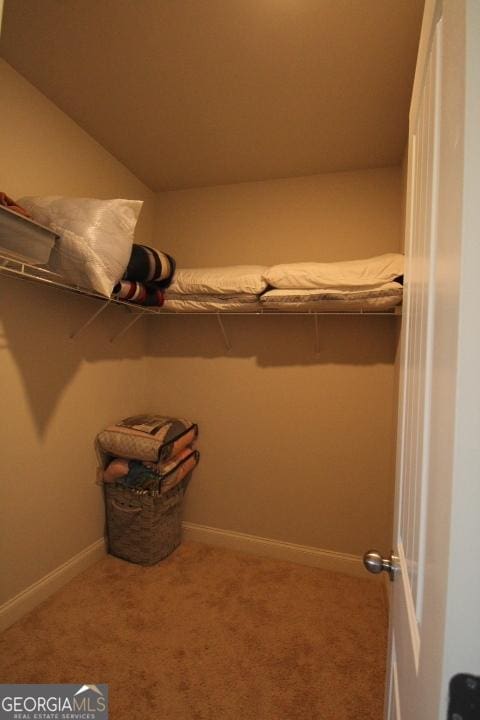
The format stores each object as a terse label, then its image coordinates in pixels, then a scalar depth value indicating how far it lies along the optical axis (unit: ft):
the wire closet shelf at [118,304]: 4.66
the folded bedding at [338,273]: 5.68
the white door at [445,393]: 0.98
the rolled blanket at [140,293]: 5.91
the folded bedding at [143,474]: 6.67
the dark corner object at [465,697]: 0.97
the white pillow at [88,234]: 4.26
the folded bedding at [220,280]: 6.39
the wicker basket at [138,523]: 6.72
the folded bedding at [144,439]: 6.57
